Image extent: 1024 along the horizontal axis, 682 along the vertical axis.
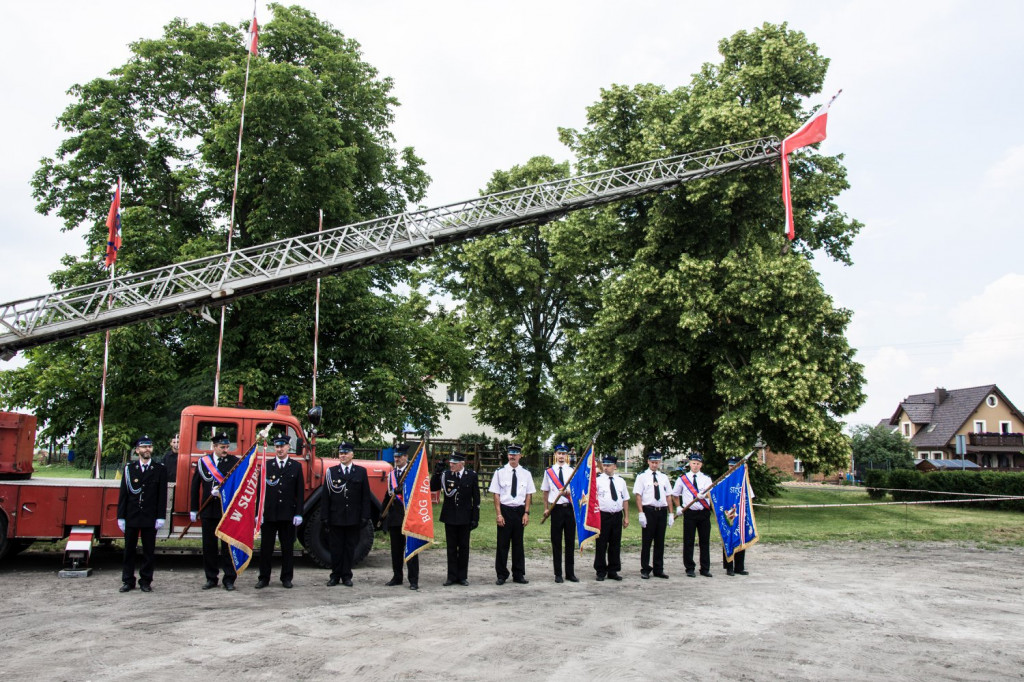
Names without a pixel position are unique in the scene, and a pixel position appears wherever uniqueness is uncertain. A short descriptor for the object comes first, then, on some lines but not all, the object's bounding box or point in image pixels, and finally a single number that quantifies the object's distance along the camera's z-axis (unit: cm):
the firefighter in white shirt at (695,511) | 1213
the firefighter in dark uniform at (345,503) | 1066
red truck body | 1064
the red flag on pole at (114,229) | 1805
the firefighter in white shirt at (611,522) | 1152
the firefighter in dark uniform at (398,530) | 1026
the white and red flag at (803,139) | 2103
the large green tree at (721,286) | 2212
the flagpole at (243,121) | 1892
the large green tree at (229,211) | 1997
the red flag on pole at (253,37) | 2069
